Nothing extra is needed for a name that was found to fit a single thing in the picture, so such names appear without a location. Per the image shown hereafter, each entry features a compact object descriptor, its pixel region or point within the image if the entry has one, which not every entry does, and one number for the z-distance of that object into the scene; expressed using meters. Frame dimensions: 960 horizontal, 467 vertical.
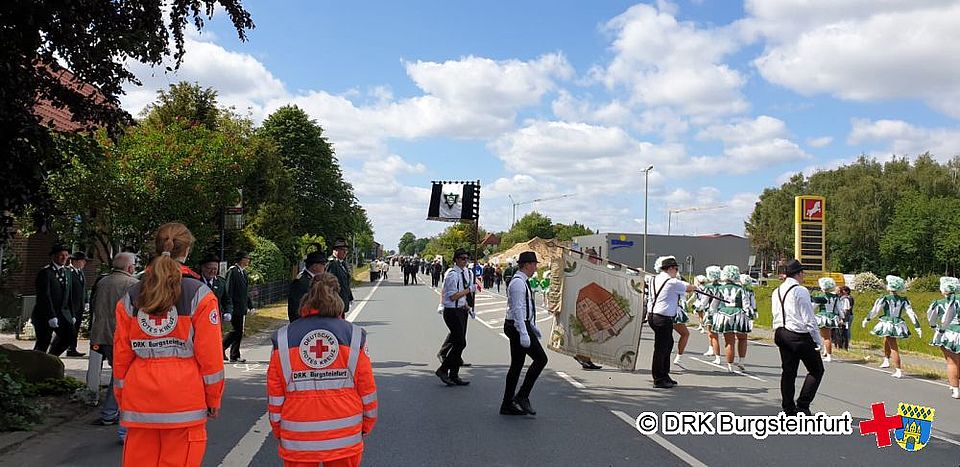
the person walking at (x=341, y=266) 11.14
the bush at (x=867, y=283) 41.34
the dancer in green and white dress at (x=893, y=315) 12.77
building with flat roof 77.12
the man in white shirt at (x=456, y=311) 9.99
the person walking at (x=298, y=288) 10.12
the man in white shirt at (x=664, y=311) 10.10
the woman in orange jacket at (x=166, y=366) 3.89
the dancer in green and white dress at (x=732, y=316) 12.21
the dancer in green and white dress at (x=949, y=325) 10.42
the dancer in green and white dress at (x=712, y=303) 12.95
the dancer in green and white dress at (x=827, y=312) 14.85
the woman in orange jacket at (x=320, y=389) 3.90
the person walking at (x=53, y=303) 10.35
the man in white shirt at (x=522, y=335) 7.79
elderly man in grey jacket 7.11
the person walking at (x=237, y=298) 11.55
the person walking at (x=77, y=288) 11.24
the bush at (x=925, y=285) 48.38
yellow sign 34.22
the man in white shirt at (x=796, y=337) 7.80
